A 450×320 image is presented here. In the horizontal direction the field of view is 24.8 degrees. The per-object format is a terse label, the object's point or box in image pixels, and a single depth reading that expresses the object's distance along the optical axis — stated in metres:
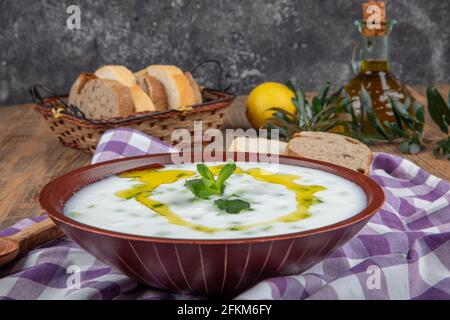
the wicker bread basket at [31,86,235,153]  1.22
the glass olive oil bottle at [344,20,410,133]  1.30
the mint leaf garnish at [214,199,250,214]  0.78
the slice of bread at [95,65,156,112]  1.30
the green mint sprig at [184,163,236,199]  0.82
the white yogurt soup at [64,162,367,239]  0.74
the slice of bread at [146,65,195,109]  1.32
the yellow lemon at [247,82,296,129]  1.36
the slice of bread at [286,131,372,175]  1.10
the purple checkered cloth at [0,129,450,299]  0.78
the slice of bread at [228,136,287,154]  1.14
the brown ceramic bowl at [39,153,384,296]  0.69
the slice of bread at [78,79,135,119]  1.27
